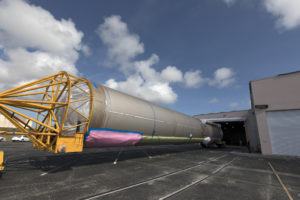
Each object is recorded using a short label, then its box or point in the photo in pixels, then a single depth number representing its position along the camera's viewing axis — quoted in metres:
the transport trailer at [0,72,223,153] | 7.17
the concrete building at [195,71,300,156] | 18.53
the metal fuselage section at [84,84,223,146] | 8.51
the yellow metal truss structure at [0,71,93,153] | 6.78
